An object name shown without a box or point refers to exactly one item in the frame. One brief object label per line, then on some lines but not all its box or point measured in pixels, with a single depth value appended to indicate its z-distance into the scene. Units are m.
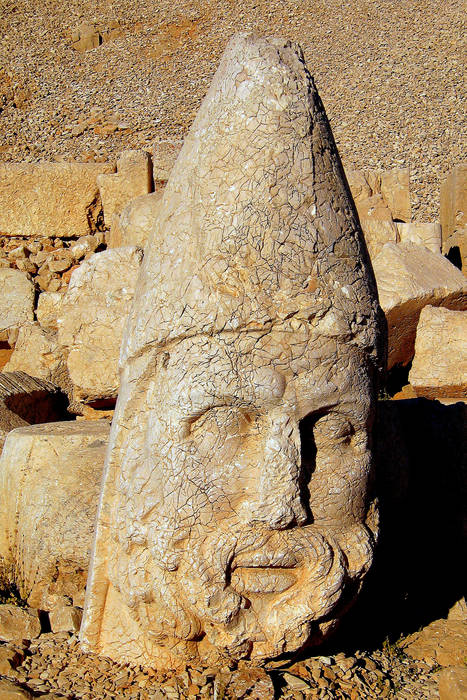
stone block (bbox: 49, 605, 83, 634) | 2.83
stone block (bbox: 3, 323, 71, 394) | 5.26
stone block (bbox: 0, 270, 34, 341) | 6.25
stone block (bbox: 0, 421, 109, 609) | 3.16
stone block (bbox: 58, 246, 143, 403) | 5.04
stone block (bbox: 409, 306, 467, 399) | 4.89
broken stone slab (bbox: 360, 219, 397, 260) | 6.38
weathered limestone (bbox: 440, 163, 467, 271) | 6.99
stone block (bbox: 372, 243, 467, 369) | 5.28
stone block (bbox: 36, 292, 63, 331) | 6.25
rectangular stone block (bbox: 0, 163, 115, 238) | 6.72
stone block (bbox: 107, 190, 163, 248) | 5.84
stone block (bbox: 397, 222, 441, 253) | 6.59
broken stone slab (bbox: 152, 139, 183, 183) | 6.68
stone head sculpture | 2.26
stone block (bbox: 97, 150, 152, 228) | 6.64
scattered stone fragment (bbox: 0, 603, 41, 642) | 2.74
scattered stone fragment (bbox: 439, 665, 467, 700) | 2.31
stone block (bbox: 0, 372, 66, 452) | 4.21
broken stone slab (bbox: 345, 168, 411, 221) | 6.84
